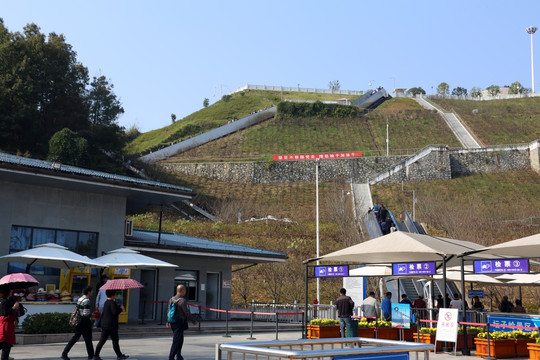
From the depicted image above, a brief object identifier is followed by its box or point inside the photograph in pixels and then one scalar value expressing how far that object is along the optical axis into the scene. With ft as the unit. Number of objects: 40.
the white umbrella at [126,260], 62.95
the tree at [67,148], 156.87
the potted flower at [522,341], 46.24
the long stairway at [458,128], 286.66
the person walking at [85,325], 39.88
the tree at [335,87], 434.14
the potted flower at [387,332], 56.29
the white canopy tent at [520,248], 44.19
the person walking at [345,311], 51.04
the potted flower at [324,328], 58.80
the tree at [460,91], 493.77
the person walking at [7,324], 35.29
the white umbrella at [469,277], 69.87
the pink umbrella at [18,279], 47.73
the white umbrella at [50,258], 58.59
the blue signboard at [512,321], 50.69
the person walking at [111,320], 39.58
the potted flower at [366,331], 56.65
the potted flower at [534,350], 39.27
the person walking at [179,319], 38.04
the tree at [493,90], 447.42
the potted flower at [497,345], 45.29
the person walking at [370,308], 56.65
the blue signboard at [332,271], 54.03
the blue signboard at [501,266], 42.50
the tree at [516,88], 451.94
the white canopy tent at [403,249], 49.78
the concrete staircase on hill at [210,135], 261.03
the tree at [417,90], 439.22
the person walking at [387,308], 61.41
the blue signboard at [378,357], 20.12
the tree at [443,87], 483.51
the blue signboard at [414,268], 50.21
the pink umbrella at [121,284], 50.09
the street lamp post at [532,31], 405.86
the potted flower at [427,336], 51.03
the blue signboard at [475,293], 77.77
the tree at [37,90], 164.76
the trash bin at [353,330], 50.93
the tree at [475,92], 440.86
